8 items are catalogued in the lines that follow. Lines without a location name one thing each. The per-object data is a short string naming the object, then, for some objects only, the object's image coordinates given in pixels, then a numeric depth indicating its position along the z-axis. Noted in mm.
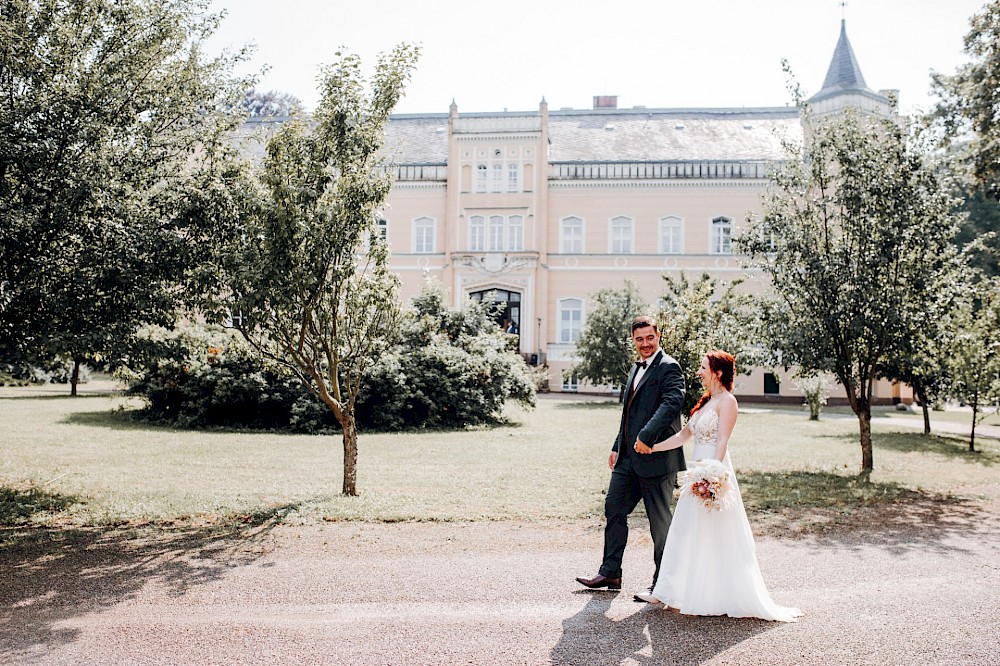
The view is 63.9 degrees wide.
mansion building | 39438
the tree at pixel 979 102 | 14469
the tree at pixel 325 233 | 8367
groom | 6039
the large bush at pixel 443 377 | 18672
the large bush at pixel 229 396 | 17594
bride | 5426
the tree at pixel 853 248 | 11594
